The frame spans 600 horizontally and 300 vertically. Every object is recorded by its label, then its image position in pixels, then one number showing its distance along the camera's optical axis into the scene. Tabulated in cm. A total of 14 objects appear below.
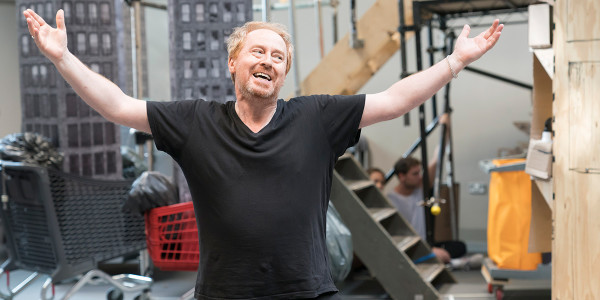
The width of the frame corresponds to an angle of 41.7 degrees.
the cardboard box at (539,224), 396
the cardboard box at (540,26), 341
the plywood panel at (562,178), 308
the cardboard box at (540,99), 398
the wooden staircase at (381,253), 513
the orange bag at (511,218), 486
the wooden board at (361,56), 646
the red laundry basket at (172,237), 453
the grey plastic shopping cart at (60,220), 442
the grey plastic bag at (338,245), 495
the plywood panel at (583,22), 292
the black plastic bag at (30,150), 484
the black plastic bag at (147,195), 454
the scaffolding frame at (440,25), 570
